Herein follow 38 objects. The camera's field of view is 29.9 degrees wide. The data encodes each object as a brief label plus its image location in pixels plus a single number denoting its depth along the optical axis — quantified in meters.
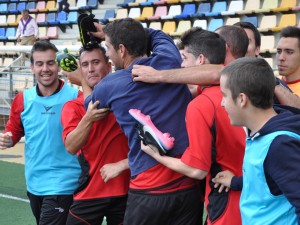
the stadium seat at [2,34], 18.27
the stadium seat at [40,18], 18.58
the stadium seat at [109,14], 16.09
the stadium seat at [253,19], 12.50
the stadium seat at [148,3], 15.48
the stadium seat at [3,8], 20.08
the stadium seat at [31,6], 19.34
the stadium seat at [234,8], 13.11
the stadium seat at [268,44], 11.54
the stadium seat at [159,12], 14.88
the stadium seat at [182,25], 14.09
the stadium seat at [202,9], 13.86
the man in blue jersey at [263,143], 2.05
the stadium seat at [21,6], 19.63
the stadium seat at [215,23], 13.12
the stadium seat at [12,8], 19.55
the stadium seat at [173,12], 14.65
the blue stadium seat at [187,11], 14.27
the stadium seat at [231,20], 12.80
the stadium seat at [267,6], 12.54
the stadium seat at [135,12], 15.57
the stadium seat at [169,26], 14.28
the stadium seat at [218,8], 13.52
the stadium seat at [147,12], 15.20
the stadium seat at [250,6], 12.79
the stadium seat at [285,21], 11.84
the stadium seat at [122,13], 15.91
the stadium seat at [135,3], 15.83
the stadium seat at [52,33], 17.30
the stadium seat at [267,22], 12.22
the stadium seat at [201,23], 13.37
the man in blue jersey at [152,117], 2.87
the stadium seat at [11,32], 18.33
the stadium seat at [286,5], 12.28
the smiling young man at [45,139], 3.79
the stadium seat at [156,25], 14.47
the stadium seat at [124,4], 16.19
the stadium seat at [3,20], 19.32
